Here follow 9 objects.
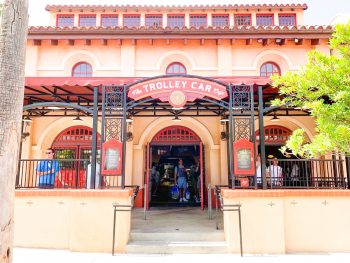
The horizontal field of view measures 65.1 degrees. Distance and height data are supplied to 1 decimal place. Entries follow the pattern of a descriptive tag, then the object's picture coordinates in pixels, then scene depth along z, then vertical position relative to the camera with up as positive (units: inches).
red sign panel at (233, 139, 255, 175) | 251.6 +8.3
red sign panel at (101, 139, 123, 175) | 253.4 +8.6
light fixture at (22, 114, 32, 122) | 373.2 +66.5
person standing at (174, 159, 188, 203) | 473.4 -25.7
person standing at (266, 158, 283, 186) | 305.4 -8.4
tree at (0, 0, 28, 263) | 113.6 +29.4
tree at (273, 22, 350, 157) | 163.8 +47.7
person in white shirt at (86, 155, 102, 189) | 285.8 -10.4
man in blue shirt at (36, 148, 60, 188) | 285.1 -6.9
